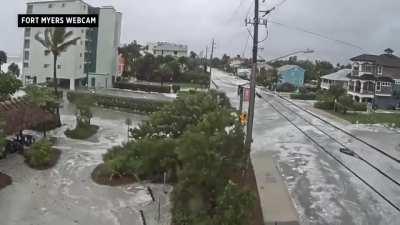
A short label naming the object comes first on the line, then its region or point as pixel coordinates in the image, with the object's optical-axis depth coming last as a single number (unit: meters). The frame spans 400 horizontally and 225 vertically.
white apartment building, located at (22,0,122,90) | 75.88
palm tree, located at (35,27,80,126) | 51.12
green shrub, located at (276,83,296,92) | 101.06
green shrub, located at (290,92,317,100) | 81.88
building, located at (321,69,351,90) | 90.06
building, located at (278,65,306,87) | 114.19
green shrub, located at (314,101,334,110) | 64.69
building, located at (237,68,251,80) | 137.60
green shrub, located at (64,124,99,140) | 37.59
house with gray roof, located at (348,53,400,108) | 74.81
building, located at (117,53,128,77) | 96.68
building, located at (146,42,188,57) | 164.93
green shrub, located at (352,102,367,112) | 65.24
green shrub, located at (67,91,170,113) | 53.91
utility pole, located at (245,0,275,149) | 25.23
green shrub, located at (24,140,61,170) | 28.72
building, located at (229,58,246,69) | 179.30
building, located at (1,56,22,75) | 109.84
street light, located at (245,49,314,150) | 25.11
